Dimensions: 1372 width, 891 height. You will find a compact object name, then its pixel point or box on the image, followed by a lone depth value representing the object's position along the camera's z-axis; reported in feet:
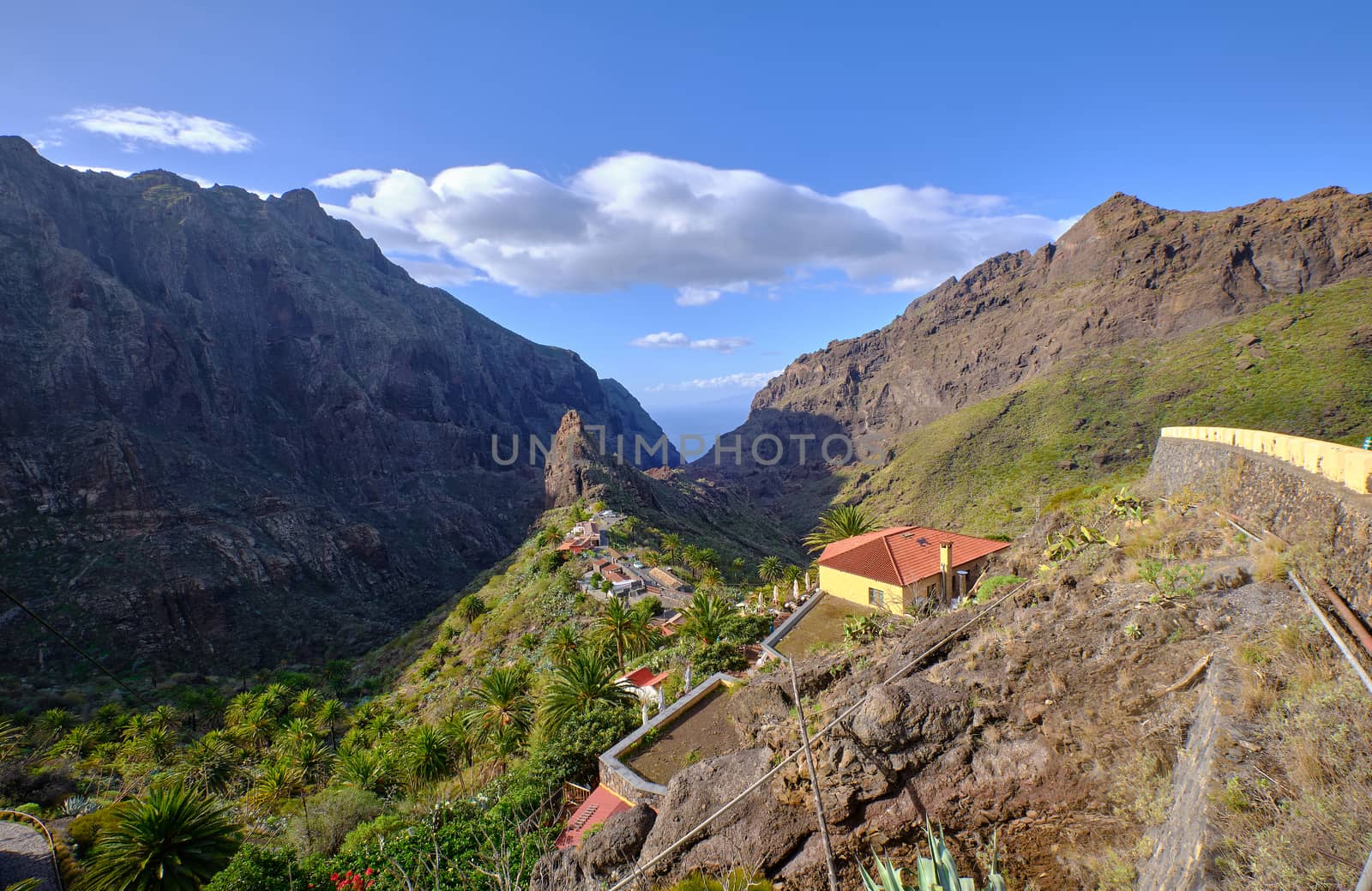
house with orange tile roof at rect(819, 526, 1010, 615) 79.97
